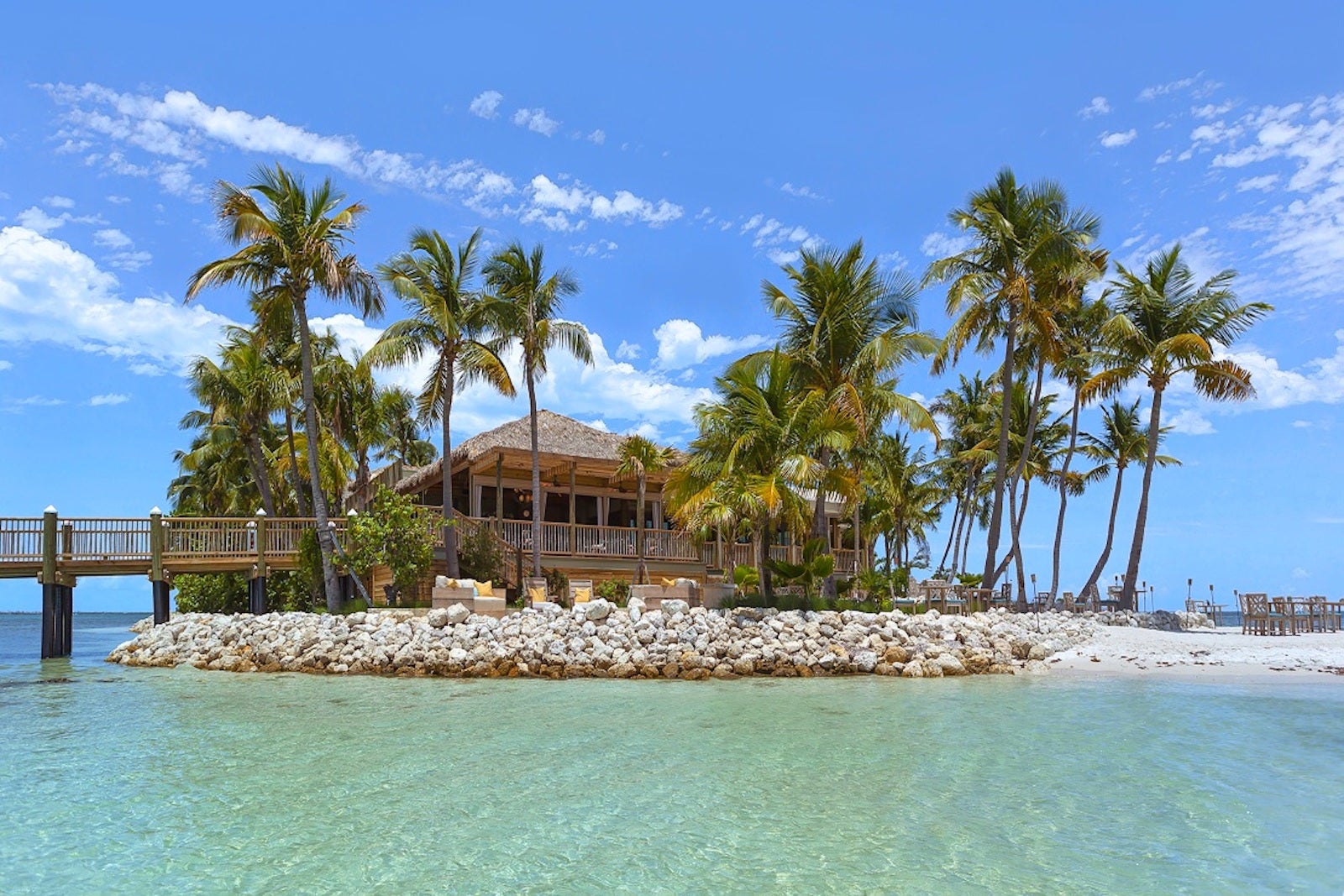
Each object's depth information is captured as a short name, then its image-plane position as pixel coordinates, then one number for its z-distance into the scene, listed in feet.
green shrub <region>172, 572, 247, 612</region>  117.08
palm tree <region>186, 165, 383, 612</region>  70.08
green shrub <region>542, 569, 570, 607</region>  77.01
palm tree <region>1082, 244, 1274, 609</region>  81.82
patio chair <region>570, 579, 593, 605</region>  70.64
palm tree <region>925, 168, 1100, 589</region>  75.97
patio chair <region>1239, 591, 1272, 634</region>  75.98
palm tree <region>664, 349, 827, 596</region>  57.31
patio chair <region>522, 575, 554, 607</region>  68.03
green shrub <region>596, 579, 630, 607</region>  74.02
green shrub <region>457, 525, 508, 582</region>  76.38
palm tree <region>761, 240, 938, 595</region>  69.21
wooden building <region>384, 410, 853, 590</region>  81.20
